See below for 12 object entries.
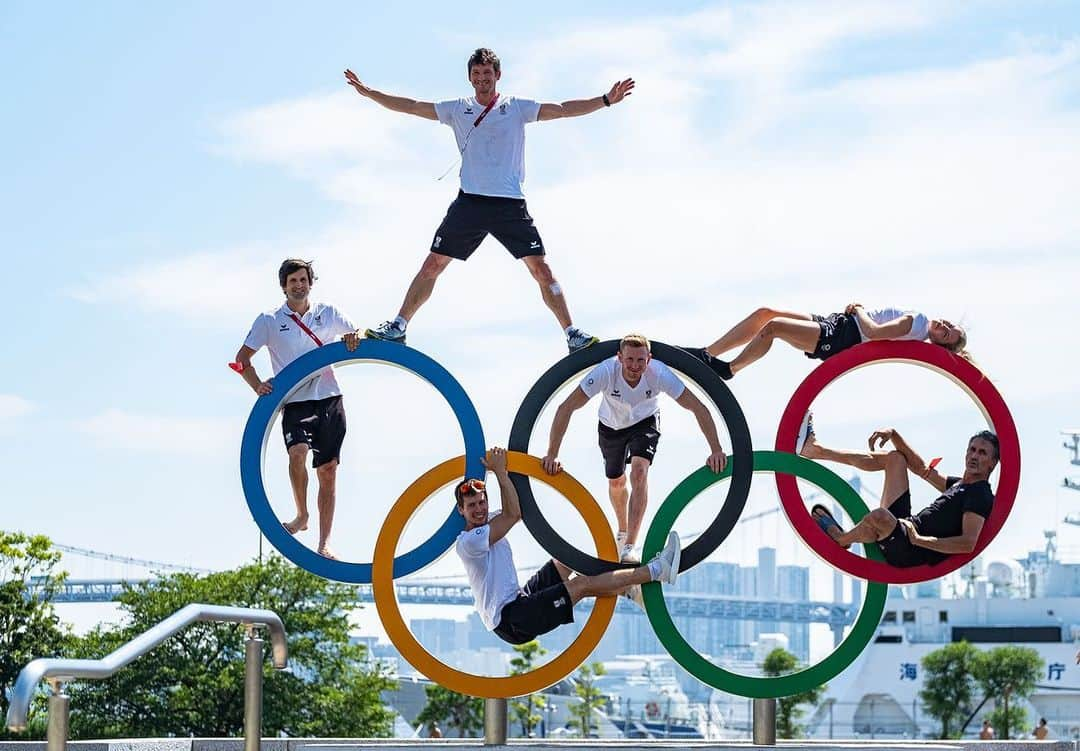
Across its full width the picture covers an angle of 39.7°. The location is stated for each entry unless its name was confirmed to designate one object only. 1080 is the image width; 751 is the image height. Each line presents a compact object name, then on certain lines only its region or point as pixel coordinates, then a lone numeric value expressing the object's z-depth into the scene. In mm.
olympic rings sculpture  12820
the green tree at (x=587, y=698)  53094
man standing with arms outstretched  13578
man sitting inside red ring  12875
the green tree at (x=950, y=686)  60344
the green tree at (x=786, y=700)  57603
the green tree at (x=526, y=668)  47094
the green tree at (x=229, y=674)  32750
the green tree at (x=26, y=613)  31078
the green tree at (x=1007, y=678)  59625
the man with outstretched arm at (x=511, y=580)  12391
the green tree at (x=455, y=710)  51562
